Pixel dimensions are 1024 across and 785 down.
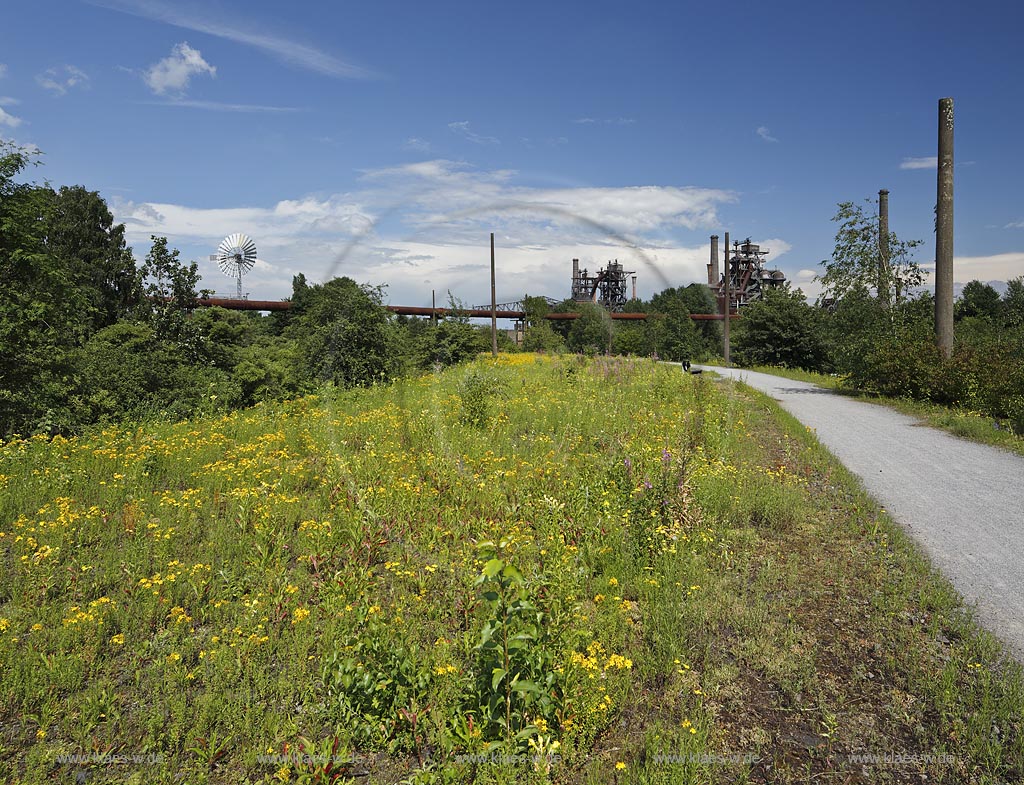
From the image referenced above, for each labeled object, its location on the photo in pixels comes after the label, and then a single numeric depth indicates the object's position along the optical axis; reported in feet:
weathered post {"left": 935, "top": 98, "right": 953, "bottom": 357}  60.75
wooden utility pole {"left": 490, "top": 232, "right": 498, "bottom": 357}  101.12
